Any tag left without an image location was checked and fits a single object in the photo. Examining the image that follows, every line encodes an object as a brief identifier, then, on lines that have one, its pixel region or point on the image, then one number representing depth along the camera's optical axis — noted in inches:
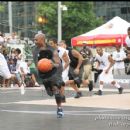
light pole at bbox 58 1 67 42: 1586.2
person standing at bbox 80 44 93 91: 800.3
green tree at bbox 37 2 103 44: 2701.8
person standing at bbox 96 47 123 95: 673.0
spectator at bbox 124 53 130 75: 487.7
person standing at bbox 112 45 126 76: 938.4
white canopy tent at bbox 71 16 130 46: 1263.5
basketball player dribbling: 434.3
